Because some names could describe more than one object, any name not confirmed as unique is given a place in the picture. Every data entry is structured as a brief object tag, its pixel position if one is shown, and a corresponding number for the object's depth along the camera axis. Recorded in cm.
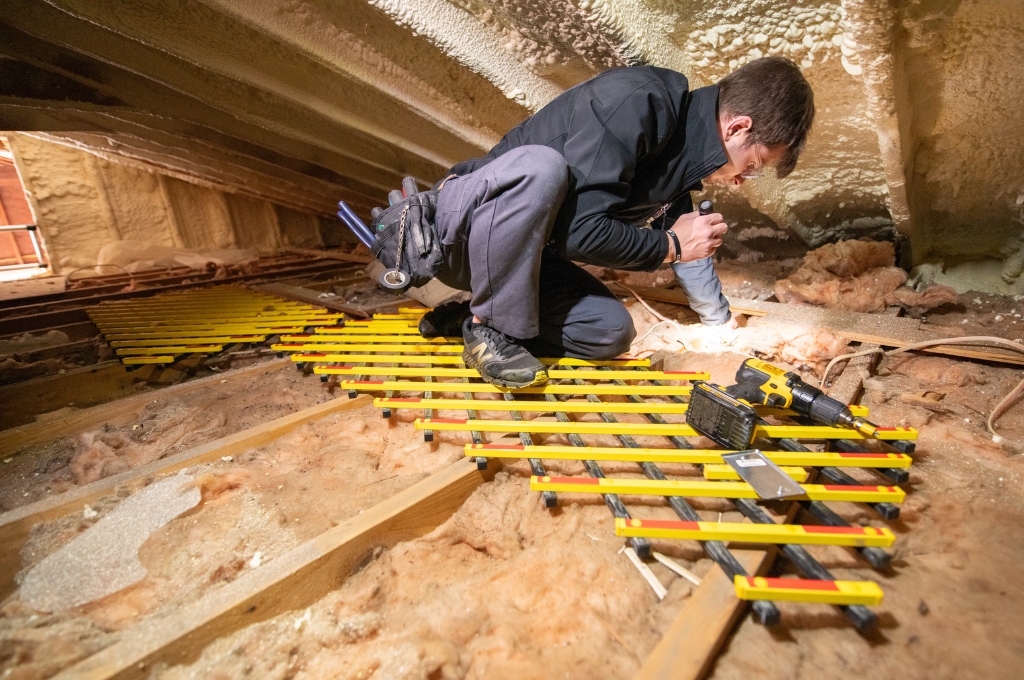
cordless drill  101
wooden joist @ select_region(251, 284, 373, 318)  238
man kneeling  119
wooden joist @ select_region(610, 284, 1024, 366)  137
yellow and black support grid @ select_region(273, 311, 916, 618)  75
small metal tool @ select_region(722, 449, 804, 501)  83
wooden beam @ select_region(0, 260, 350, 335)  232
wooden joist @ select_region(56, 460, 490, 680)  64
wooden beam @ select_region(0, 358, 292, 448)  125
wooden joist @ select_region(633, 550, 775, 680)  59
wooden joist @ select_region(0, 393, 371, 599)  86
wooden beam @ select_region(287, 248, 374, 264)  396
